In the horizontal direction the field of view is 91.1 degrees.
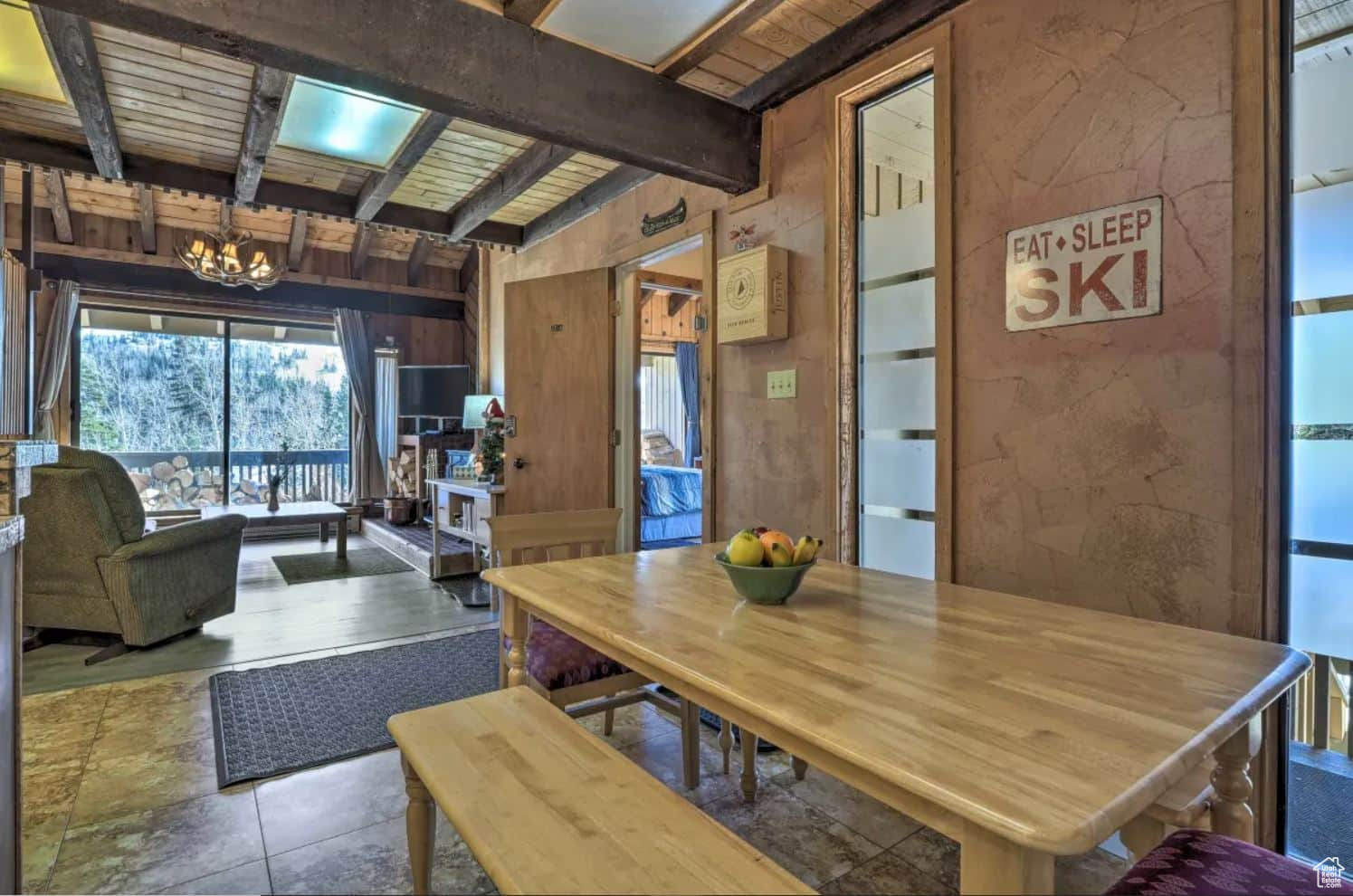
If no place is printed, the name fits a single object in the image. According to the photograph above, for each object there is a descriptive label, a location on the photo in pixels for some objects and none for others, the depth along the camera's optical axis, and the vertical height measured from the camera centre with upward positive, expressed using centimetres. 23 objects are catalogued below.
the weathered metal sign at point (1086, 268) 175 +47
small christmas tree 490 -12
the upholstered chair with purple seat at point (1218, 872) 95 -65
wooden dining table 72 -38
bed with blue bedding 585 -62
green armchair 316 -58
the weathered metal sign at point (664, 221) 345 +116
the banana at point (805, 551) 150 -26
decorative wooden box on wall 277 +60
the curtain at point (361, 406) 739 +35
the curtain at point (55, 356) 575 +73
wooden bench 92 -61
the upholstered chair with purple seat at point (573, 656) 196 -66
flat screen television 733 +52
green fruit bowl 145 -32
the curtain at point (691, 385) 861 +69
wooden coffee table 517 -62
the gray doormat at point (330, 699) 231 -109
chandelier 494 +137
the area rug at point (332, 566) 512 -106
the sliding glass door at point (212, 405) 643 +34
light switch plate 279 +22
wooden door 400 +29
